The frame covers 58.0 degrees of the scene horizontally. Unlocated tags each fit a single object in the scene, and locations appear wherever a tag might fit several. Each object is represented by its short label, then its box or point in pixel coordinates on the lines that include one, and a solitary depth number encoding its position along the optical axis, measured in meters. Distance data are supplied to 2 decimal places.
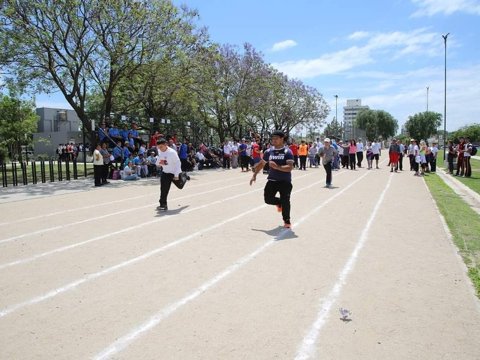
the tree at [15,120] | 36.28
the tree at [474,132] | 112.81
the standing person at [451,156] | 21.92
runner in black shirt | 8.38
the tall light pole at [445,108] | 35.53
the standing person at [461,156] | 19.94
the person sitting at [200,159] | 27.35
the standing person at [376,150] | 25.79
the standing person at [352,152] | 25.78
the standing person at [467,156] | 19.58
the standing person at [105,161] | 17.62
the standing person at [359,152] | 27.14
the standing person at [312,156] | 28.81
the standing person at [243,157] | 25.31
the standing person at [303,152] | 25.43
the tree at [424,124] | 106.31
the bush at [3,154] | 26.70
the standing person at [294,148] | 26.43
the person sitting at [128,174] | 19.62
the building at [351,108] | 159.38
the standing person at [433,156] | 23.44
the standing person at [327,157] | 15.85
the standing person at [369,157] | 26.08
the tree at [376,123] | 105.69
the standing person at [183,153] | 22.77
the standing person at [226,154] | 27.67
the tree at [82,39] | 19.06
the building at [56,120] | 65.69
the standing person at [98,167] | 16.83
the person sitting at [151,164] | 21.45
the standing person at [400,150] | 23.84
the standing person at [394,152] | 23.72
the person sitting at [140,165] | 20.73
